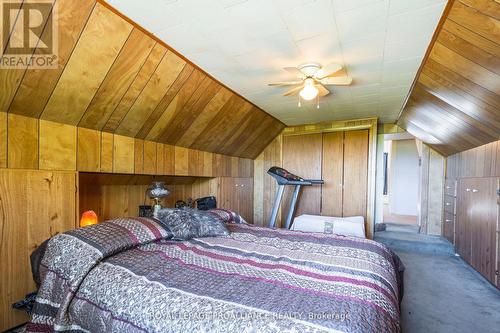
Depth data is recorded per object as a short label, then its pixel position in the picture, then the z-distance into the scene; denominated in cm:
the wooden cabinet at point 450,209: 396
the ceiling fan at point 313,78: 215
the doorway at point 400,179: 670
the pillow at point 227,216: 272
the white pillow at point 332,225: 349
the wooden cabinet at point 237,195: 405
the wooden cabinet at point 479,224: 273
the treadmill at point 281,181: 384
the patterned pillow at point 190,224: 207
